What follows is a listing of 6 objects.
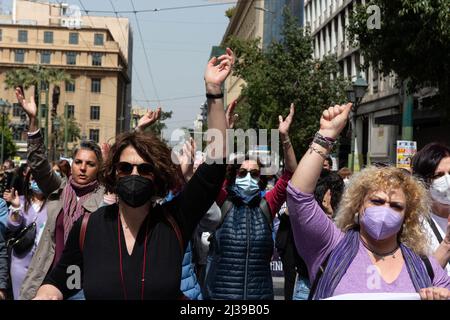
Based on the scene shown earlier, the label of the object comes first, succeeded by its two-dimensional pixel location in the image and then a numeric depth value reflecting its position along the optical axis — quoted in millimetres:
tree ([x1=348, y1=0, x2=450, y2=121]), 13016
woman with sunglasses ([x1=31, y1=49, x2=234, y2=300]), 3061
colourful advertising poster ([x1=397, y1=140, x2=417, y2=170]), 12789
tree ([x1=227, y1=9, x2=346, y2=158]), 27156
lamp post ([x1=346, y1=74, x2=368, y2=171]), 17672
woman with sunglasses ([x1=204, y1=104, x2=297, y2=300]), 5359
